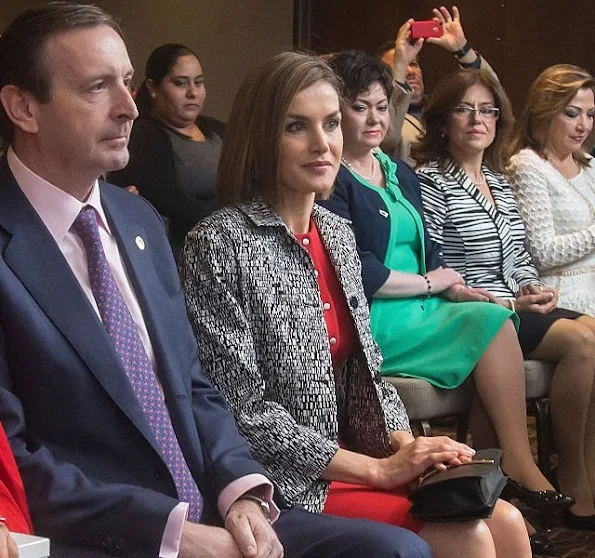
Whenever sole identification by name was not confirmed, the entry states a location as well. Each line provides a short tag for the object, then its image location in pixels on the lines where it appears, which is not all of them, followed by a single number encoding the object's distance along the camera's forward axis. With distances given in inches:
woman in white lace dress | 309.1
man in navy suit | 137.1
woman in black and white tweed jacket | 172.6
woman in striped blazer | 282.8
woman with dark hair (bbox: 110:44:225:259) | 324.2
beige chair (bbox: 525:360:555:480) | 280.1
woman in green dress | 256.7
